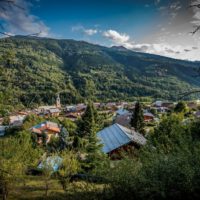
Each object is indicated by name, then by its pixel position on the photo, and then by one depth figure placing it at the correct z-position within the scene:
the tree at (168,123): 8.07
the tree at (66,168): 11.94
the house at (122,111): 68.41
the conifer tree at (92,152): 15.00
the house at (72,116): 70.00
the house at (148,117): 59.32
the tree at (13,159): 10.19
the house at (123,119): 51.94
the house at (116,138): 21.59
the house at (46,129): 40.57
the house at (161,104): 89.55
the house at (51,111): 77.18
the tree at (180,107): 47.66
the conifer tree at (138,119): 38.44
